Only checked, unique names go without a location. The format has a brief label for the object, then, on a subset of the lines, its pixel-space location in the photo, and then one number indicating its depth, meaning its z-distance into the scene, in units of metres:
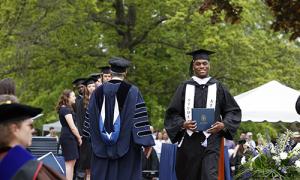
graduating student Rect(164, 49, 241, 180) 10.63
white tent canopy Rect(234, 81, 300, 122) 21.23
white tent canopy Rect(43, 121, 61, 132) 35.25
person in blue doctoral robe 10.34
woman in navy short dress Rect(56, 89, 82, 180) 13.38
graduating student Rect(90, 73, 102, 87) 13.40
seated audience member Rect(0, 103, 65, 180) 5.20
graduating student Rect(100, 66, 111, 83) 12.72
